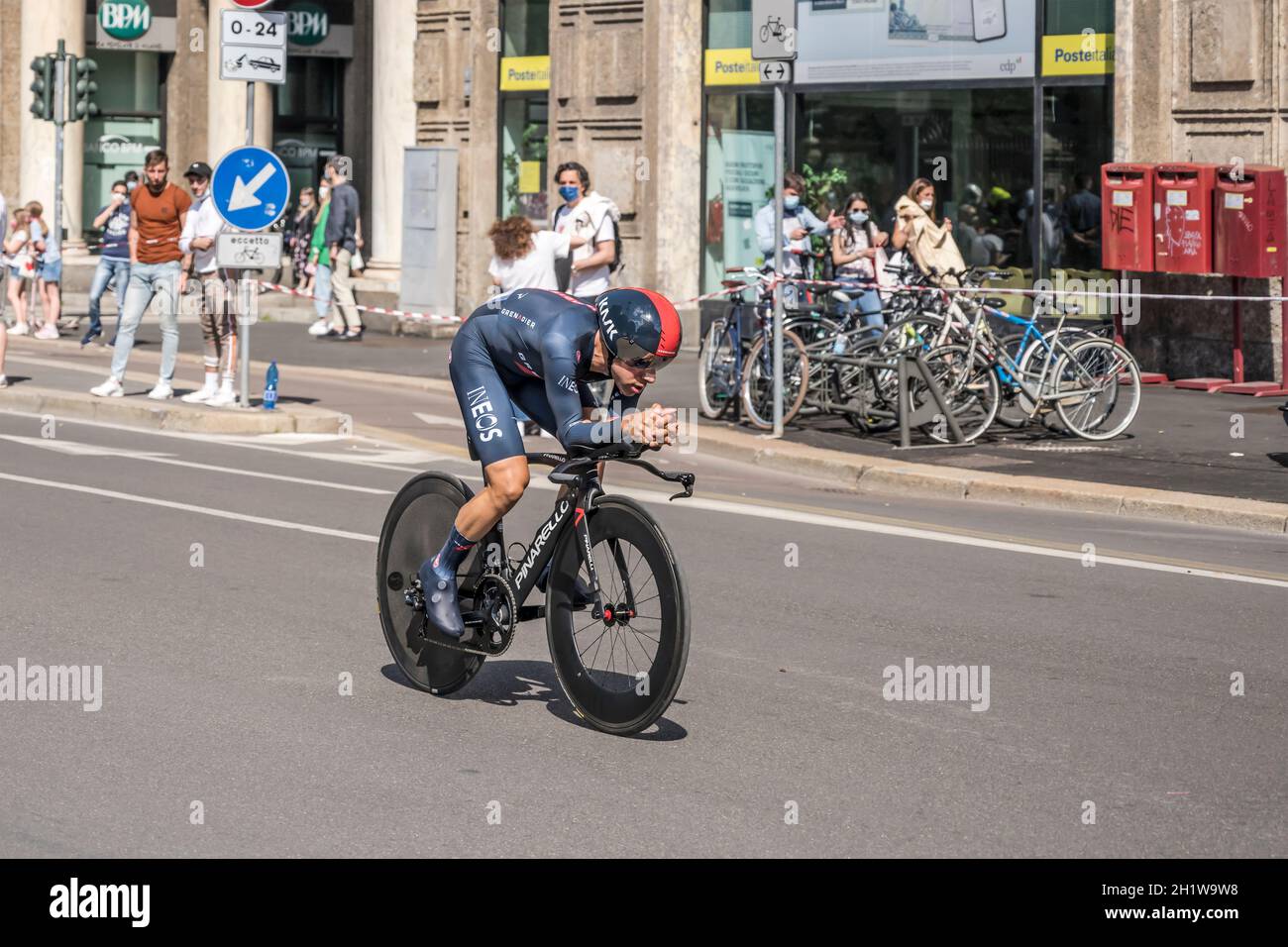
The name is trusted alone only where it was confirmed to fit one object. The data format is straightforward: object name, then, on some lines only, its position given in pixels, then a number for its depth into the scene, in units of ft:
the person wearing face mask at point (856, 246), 60.29
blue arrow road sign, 49.80
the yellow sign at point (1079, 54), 60.39
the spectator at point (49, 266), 78.38
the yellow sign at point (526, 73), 78.48
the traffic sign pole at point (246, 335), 50.72
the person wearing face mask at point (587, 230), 50.03
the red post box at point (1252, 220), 54.03
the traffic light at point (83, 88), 84.74
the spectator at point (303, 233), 92.58
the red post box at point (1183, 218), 55.42
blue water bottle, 51.42
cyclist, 20.04
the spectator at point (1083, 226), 61.26
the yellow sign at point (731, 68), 72.18
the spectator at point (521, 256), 47.39
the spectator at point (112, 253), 74.79
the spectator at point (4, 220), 56.85
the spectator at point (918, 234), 55.62
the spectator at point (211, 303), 52.70
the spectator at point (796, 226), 58.49
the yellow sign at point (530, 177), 80.02
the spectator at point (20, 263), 77.61
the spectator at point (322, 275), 78.74
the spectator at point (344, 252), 78.48
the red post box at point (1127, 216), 57.00
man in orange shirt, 53.88
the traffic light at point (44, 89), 83.10
